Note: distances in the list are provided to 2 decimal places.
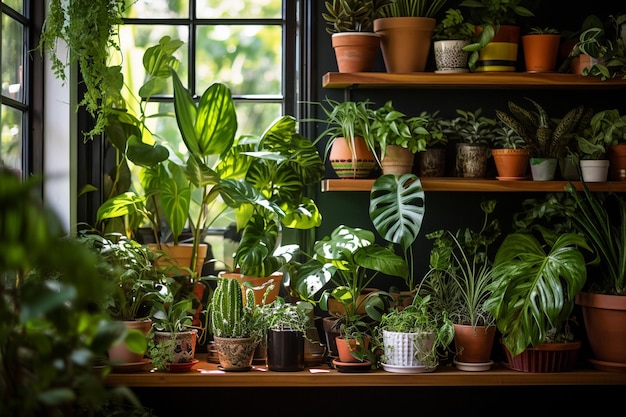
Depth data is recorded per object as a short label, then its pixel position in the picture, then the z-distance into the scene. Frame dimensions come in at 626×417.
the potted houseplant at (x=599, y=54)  3.24
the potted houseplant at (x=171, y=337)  3.12
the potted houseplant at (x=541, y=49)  3.39
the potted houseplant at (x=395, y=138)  3.27
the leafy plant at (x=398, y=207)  3.16
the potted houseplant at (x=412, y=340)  3.11
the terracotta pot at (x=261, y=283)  3.41
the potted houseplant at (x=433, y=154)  3.41
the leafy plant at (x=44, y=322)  1.37
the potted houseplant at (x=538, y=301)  3.02
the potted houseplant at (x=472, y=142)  3.40
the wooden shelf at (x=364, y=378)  3.11
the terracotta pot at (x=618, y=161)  3.33
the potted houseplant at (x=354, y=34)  3.34
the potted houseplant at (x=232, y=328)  3.14
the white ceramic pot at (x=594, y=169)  3.29
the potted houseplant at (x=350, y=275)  3.20
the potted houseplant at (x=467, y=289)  3.20
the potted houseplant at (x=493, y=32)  3.34
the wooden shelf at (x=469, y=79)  3.31
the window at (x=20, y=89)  3.11
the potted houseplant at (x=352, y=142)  3.31
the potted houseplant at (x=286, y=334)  3.16
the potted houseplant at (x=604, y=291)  3.16
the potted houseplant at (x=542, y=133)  3.34
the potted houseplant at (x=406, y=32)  3.36
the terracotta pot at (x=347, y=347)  3.18
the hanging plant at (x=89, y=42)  3.14
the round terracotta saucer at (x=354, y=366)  3.17
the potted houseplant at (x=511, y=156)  3.34
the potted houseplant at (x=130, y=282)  3.11
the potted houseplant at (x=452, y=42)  3.35
